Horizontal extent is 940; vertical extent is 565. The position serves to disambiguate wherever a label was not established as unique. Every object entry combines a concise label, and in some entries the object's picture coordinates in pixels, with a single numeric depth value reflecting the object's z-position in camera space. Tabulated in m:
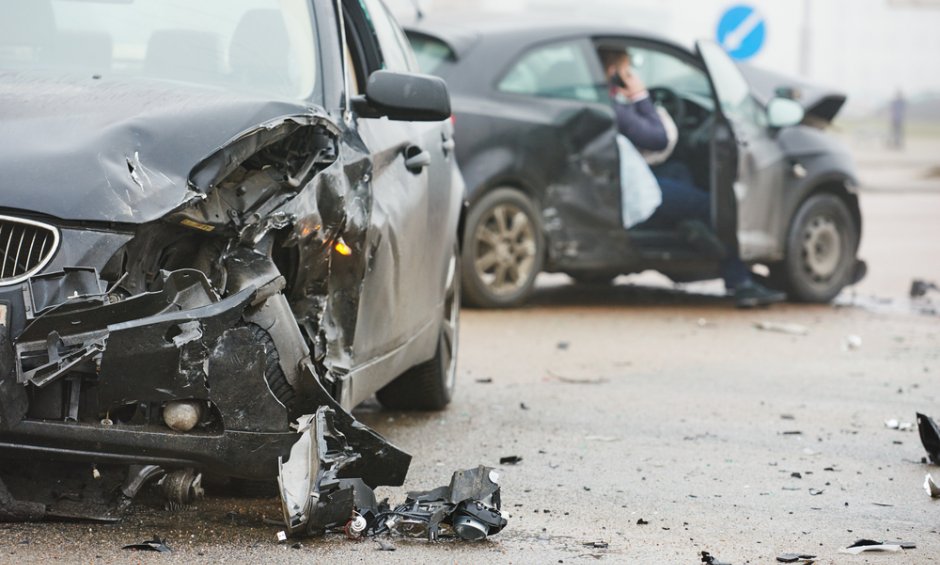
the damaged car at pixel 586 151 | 19.28
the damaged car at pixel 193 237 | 7.20
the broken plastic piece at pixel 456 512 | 8.24
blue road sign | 34.71
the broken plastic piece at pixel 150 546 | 7.73
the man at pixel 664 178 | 20.06
